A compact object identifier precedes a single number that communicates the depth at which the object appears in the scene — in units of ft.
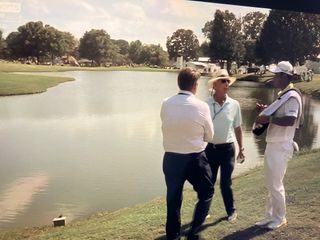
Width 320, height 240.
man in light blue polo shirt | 10.82
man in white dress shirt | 9.45
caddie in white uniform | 10.55
